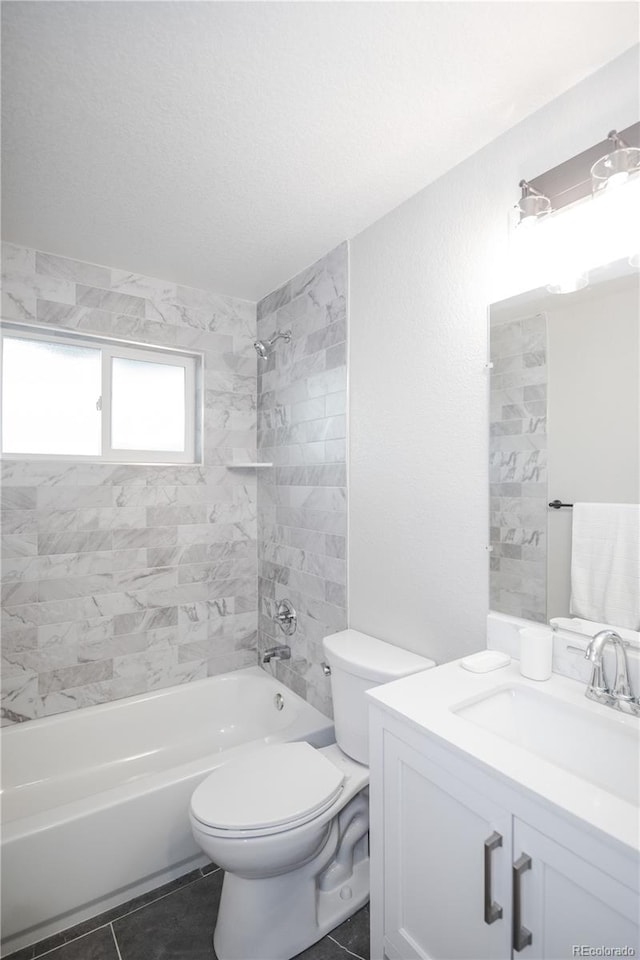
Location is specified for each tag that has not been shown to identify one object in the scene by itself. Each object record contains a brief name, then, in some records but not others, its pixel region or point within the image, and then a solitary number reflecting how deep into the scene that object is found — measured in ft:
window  7.48
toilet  4.58
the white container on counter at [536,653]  4.23
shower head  8.47
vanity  2.59
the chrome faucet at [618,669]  3.67
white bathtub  5.08
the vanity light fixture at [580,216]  3.85
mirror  3.90
